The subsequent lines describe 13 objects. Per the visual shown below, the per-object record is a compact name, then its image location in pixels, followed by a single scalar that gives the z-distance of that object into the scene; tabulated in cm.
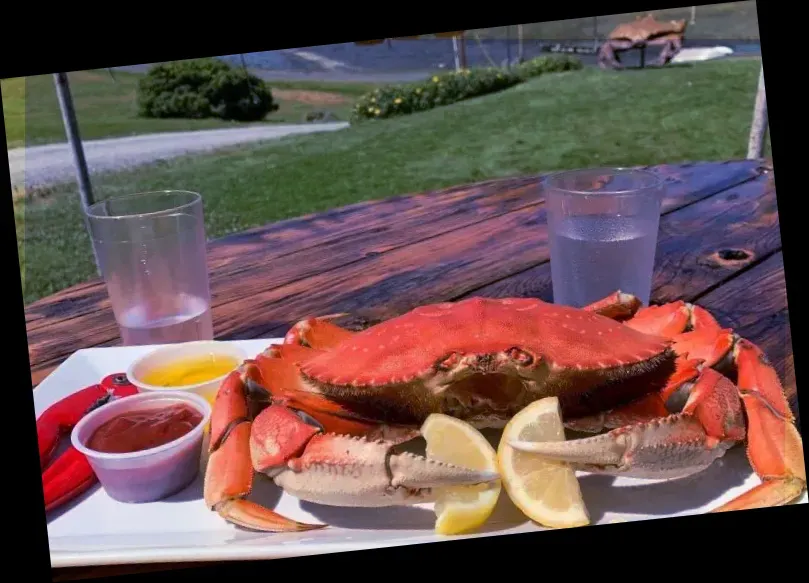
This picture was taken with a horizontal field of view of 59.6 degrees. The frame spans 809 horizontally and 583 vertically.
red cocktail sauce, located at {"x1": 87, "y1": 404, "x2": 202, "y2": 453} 35
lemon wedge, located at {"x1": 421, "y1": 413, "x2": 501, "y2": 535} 30
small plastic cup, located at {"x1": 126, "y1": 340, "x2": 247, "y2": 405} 40
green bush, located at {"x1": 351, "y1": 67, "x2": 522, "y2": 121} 304
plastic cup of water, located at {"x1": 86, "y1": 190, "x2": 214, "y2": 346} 42
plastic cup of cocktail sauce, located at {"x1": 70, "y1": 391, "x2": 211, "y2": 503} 33
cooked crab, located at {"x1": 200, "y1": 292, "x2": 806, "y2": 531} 31
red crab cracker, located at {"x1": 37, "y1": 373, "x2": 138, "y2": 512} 34
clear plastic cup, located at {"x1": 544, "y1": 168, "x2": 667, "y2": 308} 43
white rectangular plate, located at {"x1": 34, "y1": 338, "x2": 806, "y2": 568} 30
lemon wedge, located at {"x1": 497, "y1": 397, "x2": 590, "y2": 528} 30
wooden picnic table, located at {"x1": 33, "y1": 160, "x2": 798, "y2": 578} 48
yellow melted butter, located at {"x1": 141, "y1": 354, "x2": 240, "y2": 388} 42
